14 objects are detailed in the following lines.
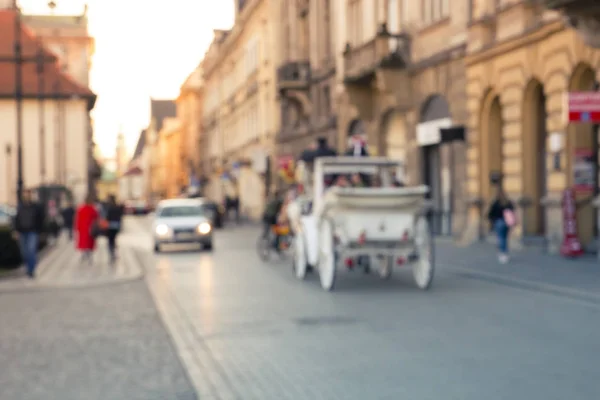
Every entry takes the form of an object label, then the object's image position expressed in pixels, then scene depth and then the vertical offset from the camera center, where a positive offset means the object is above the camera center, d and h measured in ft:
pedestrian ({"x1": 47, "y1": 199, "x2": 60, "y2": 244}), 132.48 -2.69
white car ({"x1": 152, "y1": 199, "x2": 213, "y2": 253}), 99.25 -2.43
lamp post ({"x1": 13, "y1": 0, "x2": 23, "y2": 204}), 84.32 +9.15
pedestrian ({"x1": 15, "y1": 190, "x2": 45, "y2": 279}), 65.05 -1.28
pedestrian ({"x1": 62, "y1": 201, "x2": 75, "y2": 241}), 146.30 -1.45
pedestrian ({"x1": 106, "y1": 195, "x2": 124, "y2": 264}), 83.92 -1.54
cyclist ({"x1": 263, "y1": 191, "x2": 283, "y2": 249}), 81.05 -1.01
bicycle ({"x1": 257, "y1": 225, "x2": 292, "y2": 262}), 79.41 -3.05
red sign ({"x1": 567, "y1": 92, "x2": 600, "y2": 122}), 56.90 +4.80
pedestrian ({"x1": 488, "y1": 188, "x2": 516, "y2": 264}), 69.46 -1.33
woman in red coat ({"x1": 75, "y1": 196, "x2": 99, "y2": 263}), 81.56 -1.51
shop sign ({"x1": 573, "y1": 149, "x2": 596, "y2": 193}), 71.36 +1.69
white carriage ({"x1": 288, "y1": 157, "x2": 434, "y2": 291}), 50.55 -1.36
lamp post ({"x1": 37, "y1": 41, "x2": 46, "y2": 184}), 97.52 +13.31
